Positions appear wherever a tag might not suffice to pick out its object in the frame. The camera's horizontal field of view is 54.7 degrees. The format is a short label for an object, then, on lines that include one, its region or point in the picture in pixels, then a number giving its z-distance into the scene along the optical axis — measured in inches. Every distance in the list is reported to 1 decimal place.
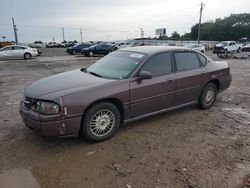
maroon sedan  143.7
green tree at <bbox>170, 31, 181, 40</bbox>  3616.6
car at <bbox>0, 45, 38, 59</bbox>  850.1
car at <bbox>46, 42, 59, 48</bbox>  2253.0
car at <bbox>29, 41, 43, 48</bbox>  2191.4
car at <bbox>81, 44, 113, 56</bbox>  1033.0
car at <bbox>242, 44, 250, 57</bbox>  851.4
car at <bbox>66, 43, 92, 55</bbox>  1187.3
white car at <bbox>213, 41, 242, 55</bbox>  1143.0
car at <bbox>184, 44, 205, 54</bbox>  1217.8
